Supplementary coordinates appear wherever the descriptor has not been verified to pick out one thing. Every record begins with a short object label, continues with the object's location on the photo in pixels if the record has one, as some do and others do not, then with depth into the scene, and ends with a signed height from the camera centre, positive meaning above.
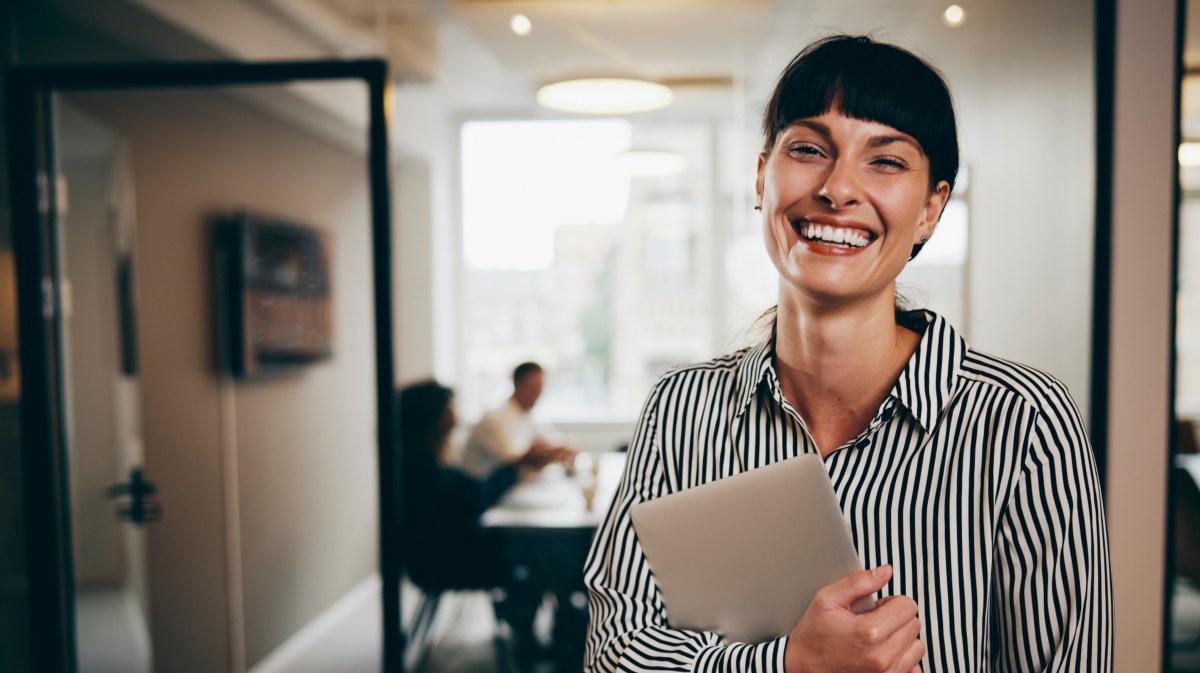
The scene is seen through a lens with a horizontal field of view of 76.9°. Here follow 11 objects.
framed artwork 2.94 +0.03
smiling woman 0.79 -0.17
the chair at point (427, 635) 3.06 -1.43
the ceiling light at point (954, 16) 2.15 +0.79
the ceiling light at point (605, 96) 2.75 +0.76
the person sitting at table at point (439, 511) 3.01 -0.85
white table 2.81 -0.82
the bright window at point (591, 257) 4.63 +0.26
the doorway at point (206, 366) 2.27 -0.24
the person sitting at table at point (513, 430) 3.49 -0.61
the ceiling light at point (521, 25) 2.99 +1.11
